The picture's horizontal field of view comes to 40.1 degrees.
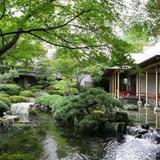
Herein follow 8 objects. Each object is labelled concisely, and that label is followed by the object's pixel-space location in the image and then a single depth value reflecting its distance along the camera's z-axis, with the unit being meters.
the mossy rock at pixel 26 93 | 23.28
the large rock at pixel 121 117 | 11.45
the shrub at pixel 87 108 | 11.00
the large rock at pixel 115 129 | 10.54
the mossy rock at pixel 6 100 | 17.18
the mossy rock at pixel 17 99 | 20.08
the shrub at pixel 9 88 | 23.36
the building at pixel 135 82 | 16.15
